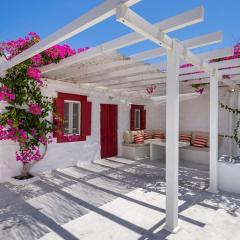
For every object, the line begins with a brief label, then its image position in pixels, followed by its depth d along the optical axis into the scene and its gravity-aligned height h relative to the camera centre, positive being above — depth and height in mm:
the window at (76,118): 6977 +90
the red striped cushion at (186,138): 8688 -688
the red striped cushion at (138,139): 8891 -757
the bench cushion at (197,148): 7740 -1013
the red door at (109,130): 8242 -361
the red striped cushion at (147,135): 9412 -633
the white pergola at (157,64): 2518 +1203
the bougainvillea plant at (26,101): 4965 +487
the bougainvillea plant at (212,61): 3748 +1253
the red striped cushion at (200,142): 8125 -791
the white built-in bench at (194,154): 7723 -1250
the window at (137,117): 9502 +179
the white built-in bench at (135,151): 8469 -1212
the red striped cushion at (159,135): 9586 -635
